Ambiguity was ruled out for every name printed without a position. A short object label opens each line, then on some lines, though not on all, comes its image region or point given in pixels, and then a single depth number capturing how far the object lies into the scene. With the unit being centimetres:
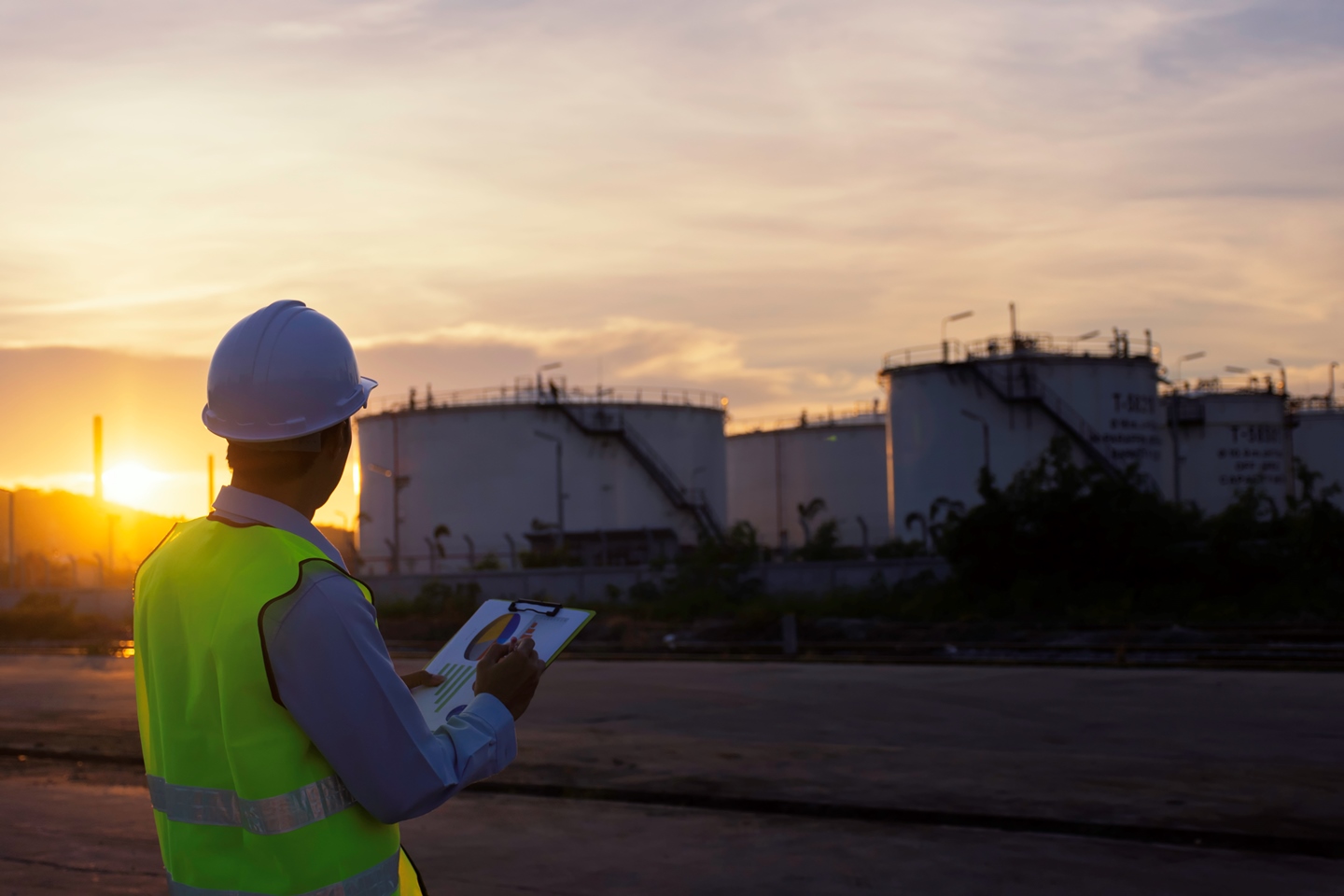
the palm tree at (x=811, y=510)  6569
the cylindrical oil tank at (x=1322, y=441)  6331
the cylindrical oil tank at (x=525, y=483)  5038
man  222
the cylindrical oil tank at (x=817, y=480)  6544
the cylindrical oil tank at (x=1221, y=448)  5303
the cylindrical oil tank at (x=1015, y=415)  4622
